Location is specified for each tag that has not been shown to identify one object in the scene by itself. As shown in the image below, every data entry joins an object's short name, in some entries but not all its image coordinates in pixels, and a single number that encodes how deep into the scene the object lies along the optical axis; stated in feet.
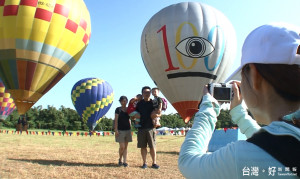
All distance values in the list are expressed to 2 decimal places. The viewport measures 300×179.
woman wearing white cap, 1.86
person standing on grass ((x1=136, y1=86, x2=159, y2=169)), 18.17
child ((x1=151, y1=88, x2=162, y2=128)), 18.01
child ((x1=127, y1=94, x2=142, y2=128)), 18.28
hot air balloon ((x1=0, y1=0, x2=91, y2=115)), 35.50
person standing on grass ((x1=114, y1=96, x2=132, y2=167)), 19.54
